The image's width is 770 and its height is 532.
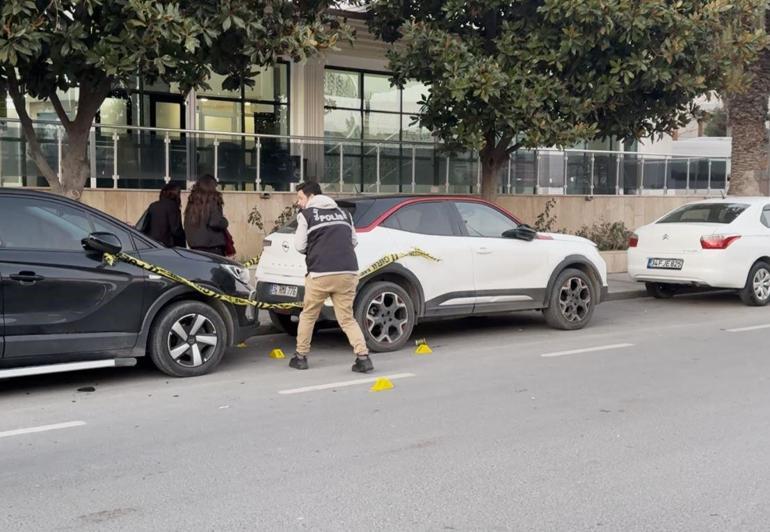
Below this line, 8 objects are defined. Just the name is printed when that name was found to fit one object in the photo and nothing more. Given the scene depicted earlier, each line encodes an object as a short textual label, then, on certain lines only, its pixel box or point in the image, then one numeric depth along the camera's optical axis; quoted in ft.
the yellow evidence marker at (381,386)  22.74
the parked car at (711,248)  38.29
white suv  27.84
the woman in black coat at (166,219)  30.66
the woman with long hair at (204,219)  30.30
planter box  51.98
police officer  24.34
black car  21.39
